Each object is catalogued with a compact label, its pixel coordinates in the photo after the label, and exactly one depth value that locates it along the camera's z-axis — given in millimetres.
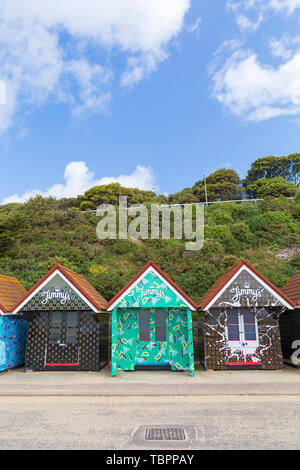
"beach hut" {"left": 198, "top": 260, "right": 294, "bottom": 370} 13453
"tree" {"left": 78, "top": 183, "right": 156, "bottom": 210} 47031
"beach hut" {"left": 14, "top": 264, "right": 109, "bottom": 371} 13570
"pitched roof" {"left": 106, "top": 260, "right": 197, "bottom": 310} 13094
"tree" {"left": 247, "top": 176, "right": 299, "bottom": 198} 42188
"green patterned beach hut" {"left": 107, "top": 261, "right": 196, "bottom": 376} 13102
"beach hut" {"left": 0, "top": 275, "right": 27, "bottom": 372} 13508
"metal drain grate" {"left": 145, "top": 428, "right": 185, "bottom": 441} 6019
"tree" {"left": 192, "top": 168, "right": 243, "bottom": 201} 49966
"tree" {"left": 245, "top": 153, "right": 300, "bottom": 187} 54166
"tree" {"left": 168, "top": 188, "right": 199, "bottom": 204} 47800
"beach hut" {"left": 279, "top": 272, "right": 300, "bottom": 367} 14234
